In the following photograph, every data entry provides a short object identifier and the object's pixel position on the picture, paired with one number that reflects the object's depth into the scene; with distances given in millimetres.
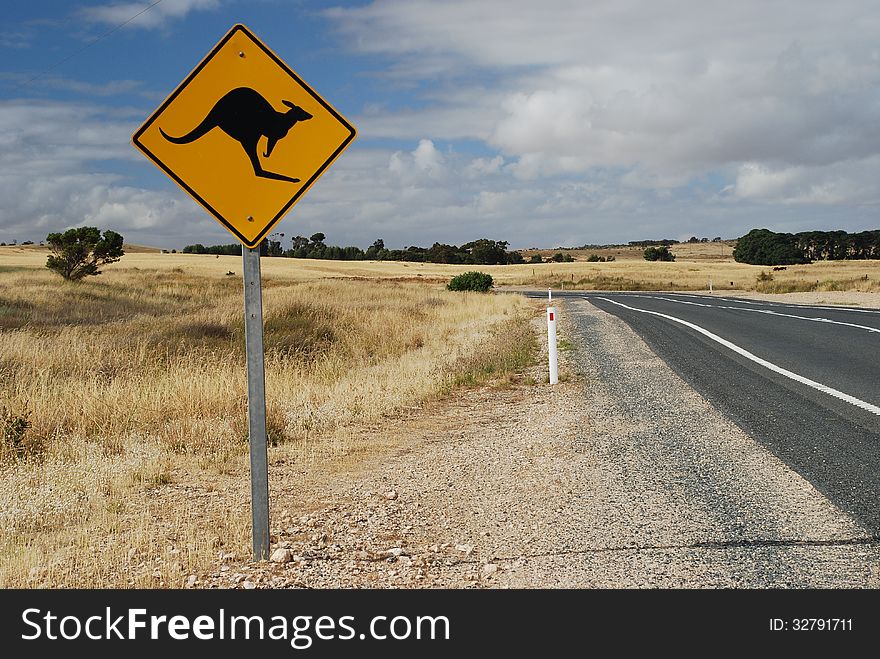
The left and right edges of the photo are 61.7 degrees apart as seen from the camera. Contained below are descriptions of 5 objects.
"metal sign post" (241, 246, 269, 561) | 4227
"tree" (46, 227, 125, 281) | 46594
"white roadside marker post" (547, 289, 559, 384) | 11195
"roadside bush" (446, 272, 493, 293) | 51219
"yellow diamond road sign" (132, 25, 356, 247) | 4199
